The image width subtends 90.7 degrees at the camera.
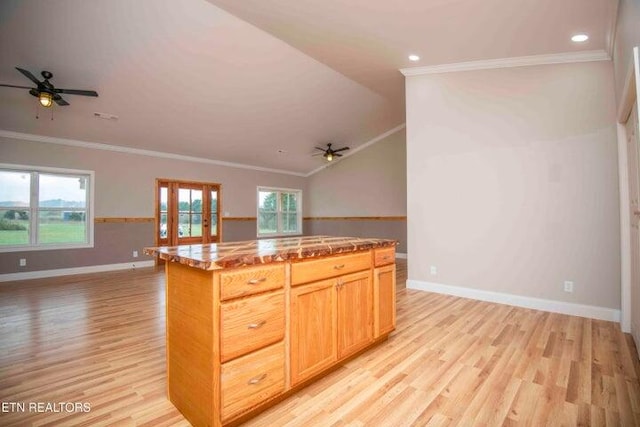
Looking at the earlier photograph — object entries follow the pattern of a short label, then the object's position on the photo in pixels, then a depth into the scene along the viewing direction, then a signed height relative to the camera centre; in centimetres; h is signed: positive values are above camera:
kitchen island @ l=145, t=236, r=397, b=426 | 150 -54
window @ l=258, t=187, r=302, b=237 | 897 +32
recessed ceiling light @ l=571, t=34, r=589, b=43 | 313 +182
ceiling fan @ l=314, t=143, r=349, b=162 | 756 +167
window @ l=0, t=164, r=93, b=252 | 522 +29
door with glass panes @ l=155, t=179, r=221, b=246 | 692 +25
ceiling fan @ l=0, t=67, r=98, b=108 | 361 +156
